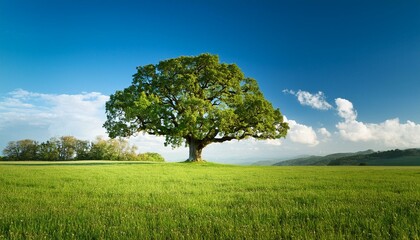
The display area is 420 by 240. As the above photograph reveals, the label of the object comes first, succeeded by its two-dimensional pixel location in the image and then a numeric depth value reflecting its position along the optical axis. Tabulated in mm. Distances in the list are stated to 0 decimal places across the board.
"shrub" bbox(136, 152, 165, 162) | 83975
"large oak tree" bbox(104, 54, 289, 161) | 40312
